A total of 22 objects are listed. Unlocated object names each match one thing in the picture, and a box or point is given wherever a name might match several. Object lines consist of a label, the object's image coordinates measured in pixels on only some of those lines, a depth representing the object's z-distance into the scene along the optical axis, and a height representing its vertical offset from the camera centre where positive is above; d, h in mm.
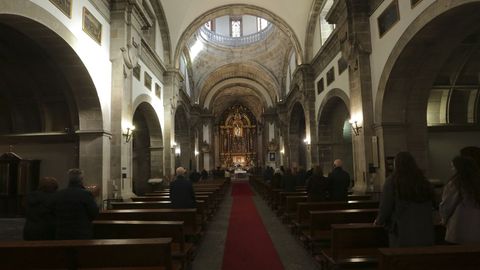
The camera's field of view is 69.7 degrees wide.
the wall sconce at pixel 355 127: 9974 +1065
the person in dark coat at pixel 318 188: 6914 -460
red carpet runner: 5172 -1451
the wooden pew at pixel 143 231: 4523 -813
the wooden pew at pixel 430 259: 2500 -711
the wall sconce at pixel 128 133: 9844 +1061
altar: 39969 +3287
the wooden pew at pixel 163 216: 5898 -797
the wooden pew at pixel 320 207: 6285 -773
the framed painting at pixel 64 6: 7102 +3500
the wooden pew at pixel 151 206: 7551 -794
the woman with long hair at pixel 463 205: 3080 -394
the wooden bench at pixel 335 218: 5285 -819
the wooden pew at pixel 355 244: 3939 -948
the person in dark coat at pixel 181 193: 6562 -463
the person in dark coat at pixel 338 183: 6594 -360
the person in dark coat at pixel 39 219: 3990 -542
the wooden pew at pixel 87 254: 3131 -771
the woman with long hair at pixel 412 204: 3197 -389
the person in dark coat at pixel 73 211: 3814 -437
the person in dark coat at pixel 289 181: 10375 -477
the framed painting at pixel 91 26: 8305 +3621
